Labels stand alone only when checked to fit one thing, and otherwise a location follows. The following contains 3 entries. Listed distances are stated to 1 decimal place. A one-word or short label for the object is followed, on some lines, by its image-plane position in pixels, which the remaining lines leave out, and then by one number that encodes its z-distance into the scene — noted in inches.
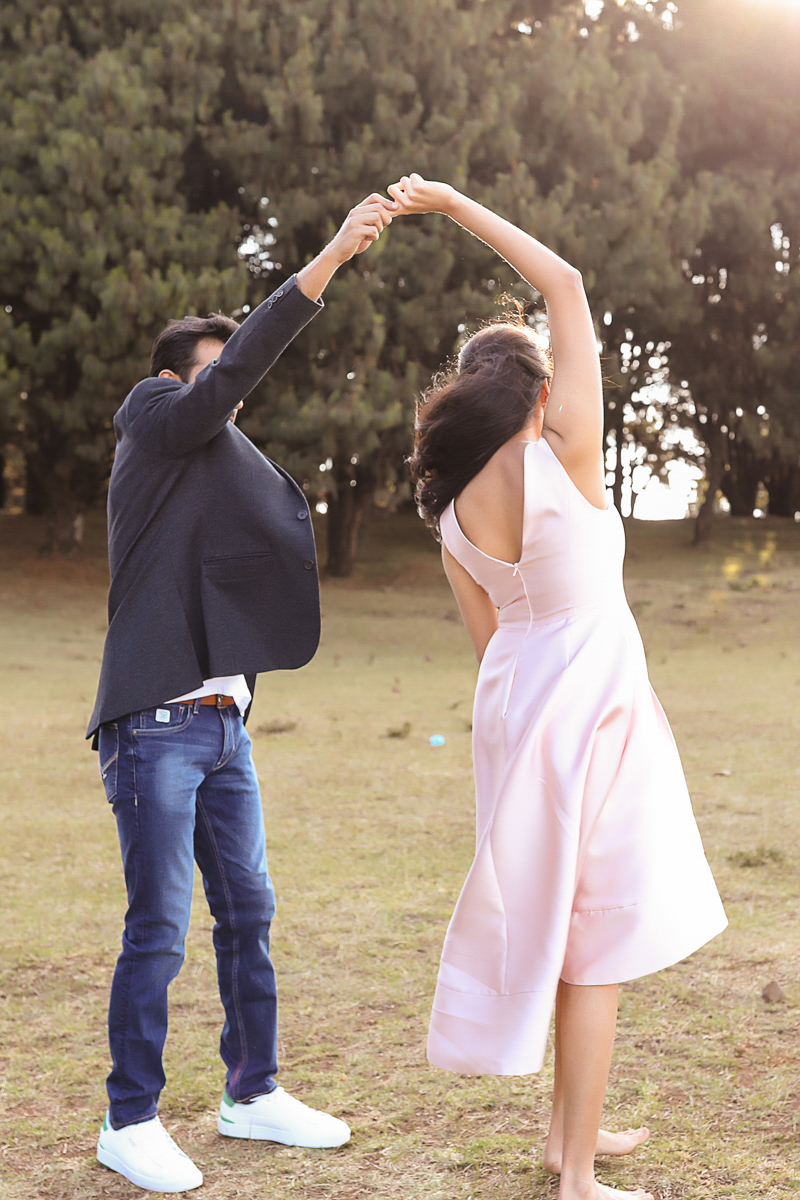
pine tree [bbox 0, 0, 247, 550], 656.4
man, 104.1
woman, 92.5
